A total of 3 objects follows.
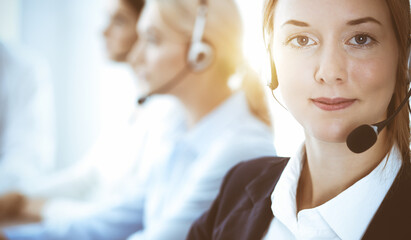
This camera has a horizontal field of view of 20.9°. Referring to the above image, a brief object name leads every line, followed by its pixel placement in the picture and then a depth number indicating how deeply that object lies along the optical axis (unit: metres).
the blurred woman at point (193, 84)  1.83
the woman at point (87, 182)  2.52
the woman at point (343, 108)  1.18
